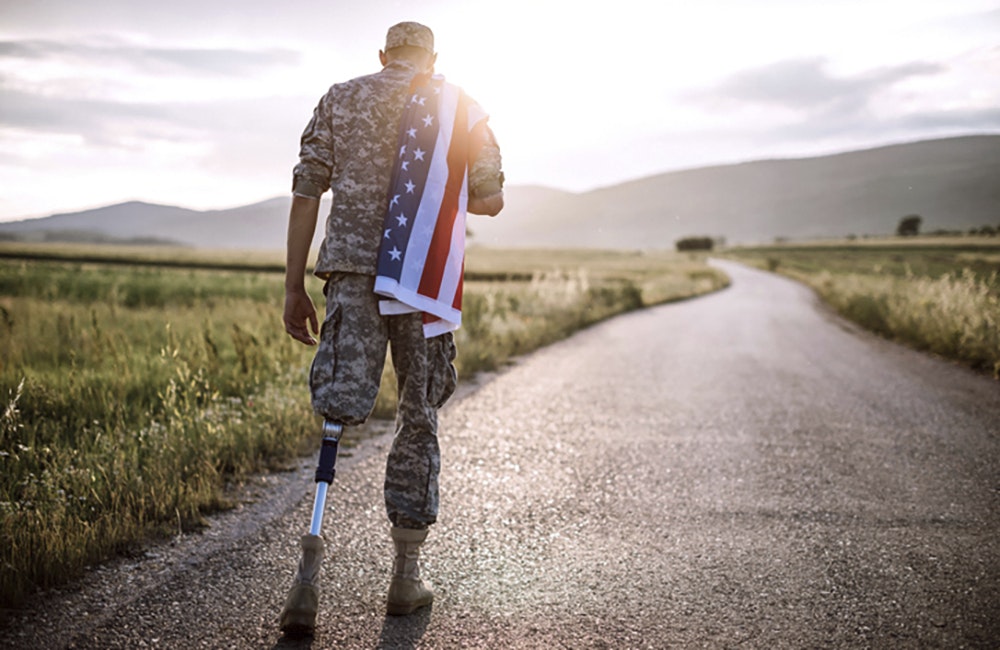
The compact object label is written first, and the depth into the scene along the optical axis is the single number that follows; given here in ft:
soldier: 8.70
